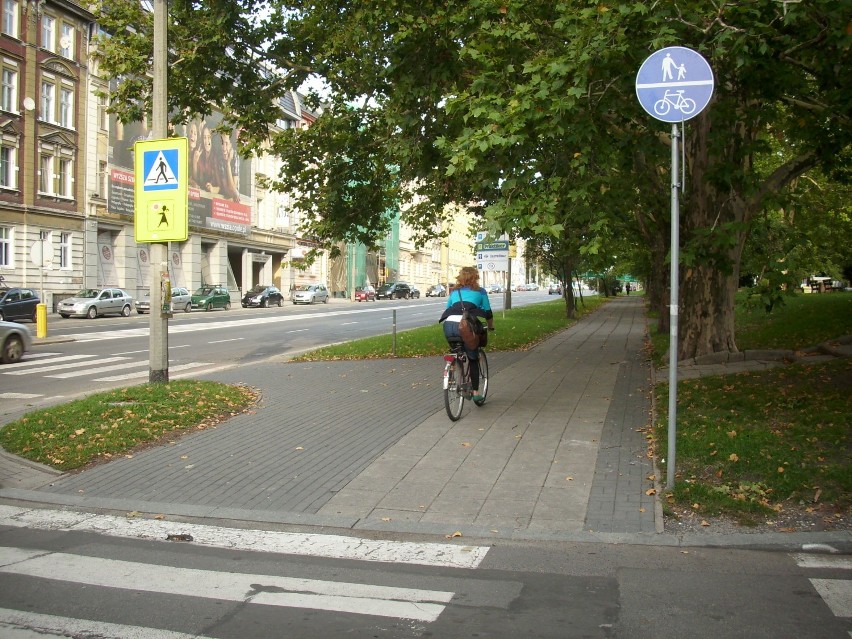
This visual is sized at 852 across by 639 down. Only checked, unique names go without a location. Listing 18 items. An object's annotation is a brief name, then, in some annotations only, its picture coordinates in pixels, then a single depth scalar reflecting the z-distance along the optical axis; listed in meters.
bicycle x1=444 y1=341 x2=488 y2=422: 8.92
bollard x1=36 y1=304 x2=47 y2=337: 23.70
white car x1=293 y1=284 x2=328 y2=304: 58.75
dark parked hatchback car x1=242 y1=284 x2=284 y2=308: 51.87
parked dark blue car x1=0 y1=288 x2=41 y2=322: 29.64
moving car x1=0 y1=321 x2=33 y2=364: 17.20
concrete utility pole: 10.52
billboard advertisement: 43.50
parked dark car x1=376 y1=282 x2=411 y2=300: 73.81
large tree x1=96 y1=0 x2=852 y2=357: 7.81
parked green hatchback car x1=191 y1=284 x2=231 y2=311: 46.31
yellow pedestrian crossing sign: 10.21
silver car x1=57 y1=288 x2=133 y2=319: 35.62
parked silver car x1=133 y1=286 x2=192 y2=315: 42.41
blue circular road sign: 5.99
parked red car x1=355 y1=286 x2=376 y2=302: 68.19
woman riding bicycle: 9.24
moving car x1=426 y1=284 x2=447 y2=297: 90.57
